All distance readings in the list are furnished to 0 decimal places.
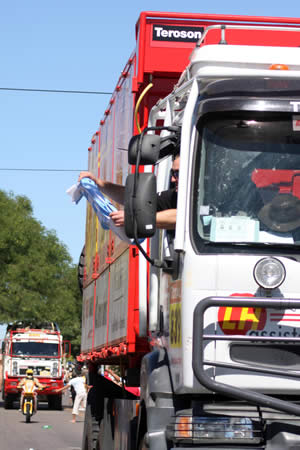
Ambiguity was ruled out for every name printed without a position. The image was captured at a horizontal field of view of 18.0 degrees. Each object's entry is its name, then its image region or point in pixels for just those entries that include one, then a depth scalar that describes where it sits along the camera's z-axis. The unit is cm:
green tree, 5131
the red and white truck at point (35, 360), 3703
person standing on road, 2675
